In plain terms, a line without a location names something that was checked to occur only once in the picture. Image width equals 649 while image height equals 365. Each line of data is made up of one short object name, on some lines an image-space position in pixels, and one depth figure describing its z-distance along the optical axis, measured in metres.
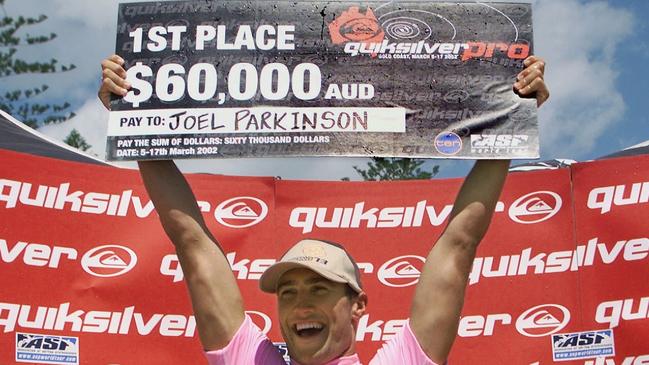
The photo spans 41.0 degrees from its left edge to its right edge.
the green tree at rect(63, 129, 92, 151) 28.34
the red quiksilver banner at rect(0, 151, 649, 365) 4.98
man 2.85
